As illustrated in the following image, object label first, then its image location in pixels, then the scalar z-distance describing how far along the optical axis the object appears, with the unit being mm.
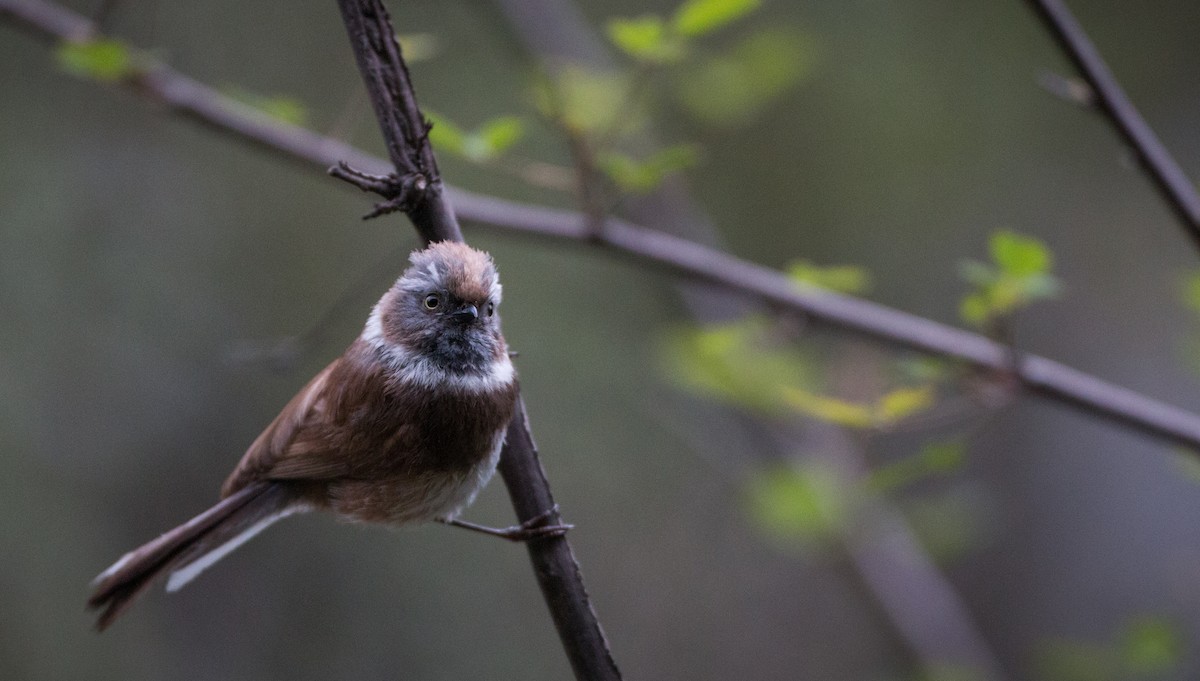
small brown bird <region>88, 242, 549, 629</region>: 3865
